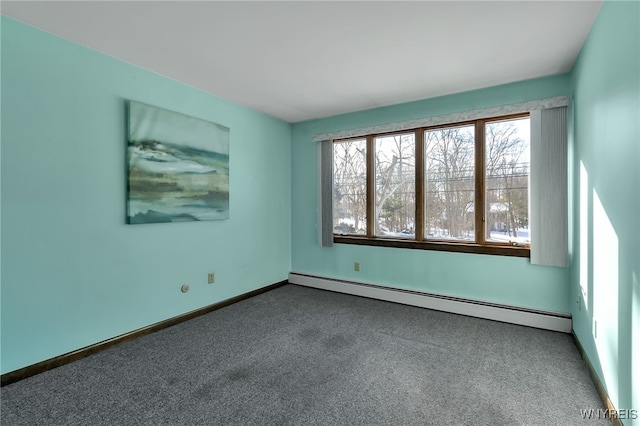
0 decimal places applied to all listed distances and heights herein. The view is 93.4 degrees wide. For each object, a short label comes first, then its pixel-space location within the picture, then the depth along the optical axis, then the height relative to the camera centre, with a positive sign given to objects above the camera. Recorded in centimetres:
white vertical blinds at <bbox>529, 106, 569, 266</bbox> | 280 +21
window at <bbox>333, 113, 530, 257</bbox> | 314 +28
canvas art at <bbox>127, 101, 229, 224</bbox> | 271 +47
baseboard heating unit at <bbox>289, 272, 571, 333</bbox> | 288 -104
